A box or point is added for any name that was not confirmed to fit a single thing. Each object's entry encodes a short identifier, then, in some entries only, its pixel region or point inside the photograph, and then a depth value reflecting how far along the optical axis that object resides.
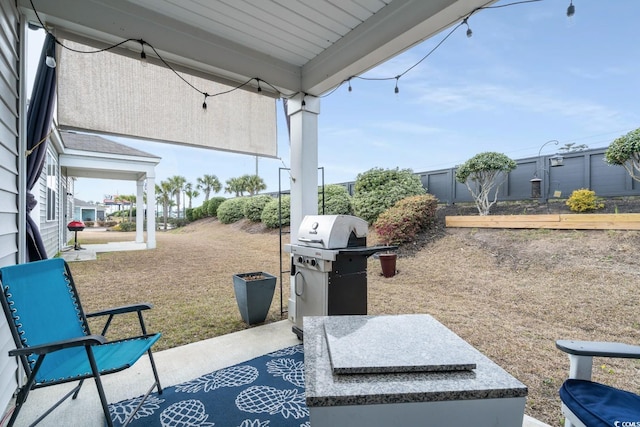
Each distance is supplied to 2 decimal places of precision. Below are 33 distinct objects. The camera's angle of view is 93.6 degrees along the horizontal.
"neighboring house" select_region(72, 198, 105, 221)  34.83
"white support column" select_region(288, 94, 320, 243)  3.53
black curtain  2.33
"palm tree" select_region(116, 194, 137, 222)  34.16
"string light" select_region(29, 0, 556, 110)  2.14
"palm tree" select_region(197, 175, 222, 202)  28.77
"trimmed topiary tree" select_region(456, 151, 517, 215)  6.71
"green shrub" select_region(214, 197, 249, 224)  15.87
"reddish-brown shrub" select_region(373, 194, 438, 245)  6.90
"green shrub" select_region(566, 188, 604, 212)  5.60
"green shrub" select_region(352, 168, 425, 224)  7.86
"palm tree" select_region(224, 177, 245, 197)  23.89
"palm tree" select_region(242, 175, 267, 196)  23.27
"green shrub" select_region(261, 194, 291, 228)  11.27
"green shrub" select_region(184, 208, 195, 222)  21.69
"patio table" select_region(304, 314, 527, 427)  0.79
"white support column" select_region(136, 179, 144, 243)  11.21
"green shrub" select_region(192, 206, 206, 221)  20.91
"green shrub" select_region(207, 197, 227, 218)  19.50
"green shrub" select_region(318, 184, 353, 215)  9.21
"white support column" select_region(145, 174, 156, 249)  9.80
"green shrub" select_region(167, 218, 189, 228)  22.28
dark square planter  3.45
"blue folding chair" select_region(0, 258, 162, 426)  1.52
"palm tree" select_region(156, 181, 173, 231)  25.06
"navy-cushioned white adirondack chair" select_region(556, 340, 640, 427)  1.16
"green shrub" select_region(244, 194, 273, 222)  13.80
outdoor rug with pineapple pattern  1.89
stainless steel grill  2.70
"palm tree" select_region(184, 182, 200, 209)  28.23
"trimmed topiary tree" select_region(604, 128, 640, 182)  4.93
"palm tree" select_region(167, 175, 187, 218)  26.02
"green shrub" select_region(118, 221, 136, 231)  20.62
